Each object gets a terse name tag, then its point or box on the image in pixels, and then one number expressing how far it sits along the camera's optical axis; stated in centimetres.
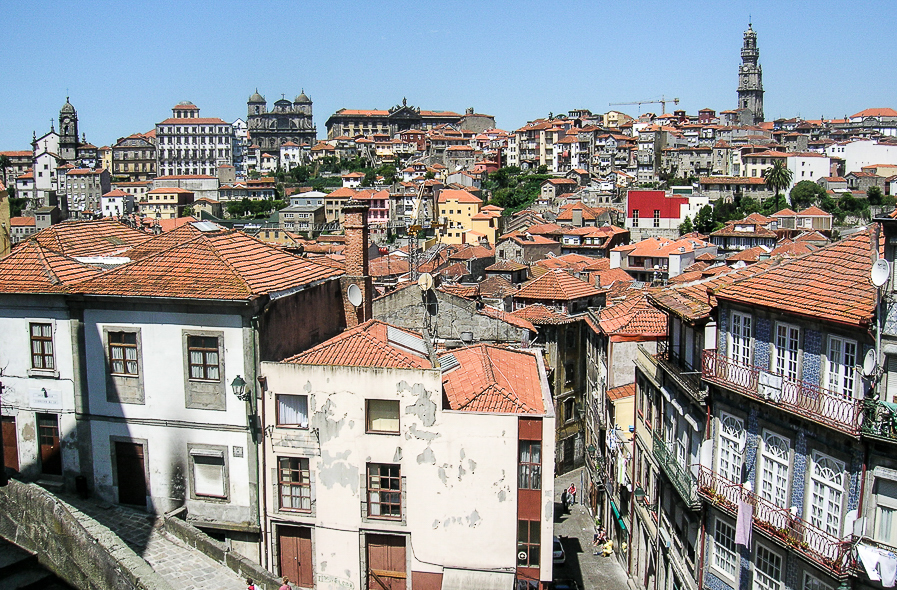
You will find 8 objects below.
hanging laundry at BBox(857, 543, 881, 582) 1385
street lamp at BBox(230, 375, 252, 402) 1752
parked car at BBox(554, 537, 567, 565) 2661
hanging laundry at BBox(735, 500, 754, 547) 1700
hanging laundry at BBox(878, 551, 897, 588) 1379
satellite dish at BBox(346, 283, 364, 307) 2269
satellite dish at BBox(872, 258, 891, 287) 1382
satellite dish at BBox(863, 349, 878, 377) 1418
